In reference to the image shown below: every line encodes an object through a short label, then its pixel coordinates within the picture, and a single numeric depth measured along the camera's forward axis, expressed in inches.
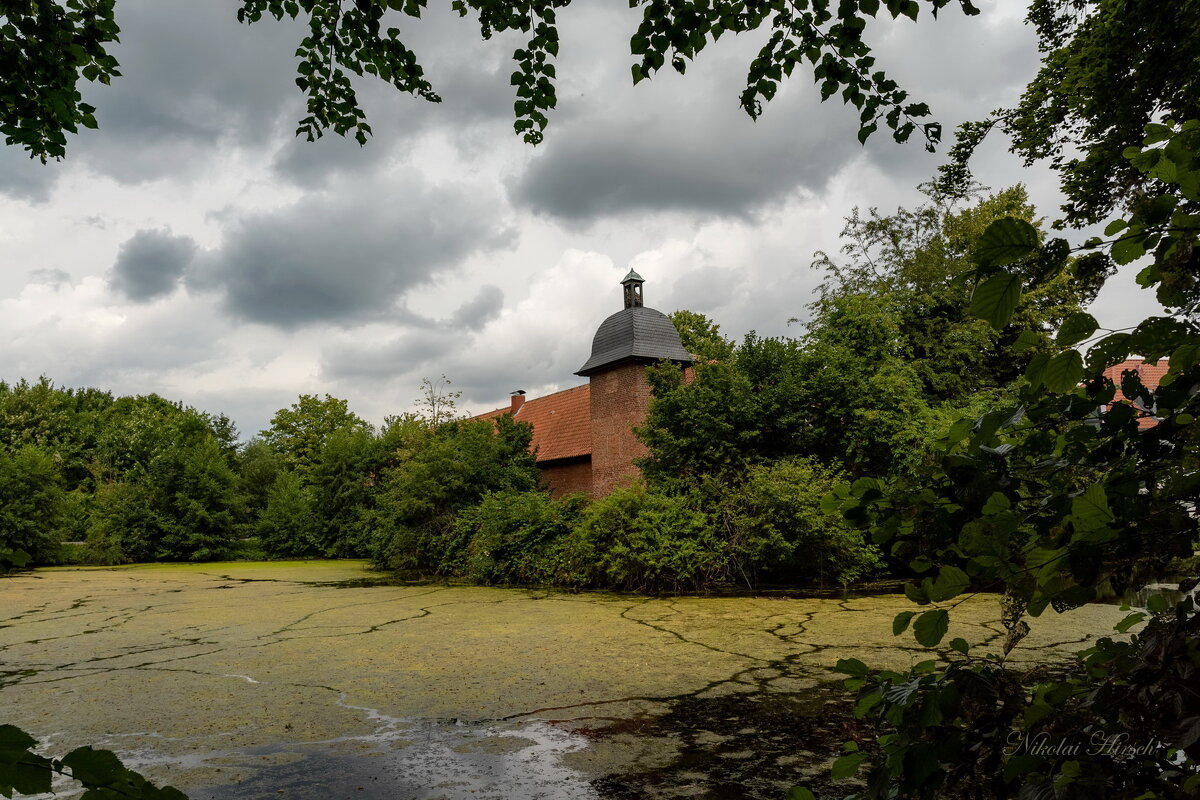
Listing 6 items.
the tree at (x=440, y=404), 1004.1
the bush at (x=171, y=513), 883.4
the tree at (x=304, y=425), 1824.6
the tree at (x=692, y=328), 1164.5
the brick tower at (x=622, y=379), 738.2
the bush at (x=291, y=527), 972.6
